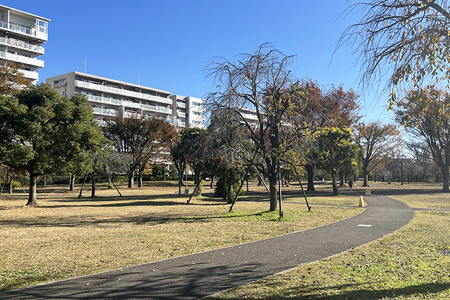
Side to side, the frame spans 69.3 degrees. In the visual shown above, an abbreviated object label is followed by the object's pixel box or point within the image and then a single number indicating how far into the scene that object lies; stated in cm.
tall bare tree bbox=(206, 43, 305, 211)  1523
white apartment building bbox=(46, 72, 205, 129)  6112
